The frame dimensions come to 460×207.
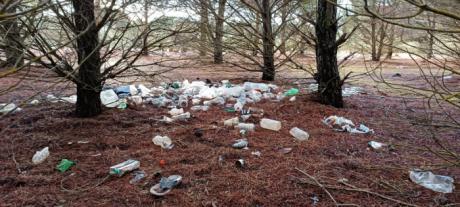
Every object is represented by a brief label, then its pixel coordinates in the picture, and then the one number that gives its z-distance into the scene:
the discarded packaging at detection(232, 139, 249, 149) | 3.09
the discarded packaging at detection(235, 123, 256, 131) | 3.59
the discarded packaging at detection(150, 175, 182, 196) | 2.26
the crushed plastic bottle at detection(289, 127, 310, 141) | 3.38
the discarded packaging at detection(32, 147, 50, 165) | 2.79
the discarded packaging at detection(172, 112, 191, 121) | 3.96
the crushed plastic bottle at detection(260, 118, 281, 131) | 3.65
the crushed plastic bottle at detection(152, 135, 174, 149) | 3.14
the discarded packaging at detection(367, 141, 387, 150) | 3.17
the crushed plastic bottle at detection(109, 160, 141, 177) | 2.56
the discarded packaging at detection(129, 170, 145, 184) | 2.44
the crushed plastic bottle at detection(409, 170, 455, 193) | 2.32
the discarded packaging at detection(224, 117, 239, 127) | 3.73
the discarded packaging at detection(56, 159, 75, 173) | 2.65
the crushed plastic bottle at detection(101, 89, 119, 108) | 4.43
